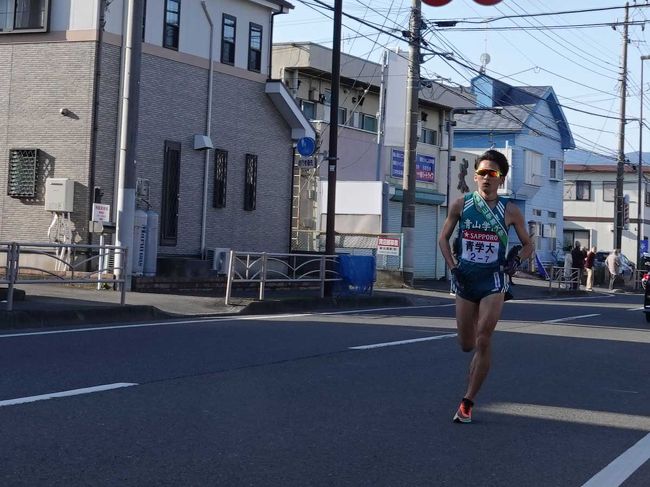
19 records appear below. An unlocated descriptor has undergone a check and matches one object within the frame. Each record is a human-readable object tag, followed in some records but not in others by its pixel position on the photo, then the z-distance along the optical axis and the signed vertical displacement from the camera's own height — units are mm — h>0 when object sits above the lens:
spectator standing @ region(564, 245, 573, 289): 35750 +300
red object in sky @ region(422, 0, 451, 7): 14220 +3941
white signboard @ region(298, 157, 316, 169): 24914 +2656
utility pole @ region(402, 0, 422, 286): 27062 +4043
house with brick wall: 21750 +3441
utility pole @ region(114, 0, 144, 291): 17719 +2420
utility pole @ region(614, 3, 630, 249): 42906 +5408
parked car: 45503 +410
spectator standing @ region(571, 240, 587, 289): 38031 +810
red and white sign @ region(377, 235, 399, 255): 27141 +667
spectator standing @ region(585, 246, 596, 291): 38438 +559
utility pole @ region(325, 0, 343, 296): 21531 +2999
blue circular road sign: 24219 +2974
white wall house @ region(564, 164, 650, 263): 65062 +4952
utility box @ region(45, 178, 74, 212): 21078 +1311
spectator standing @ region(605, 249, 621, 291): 39859 +623
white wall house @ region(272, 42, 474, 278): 31562 +4416
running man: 6992 +118
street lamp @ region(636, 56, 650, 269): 45969 +4965
